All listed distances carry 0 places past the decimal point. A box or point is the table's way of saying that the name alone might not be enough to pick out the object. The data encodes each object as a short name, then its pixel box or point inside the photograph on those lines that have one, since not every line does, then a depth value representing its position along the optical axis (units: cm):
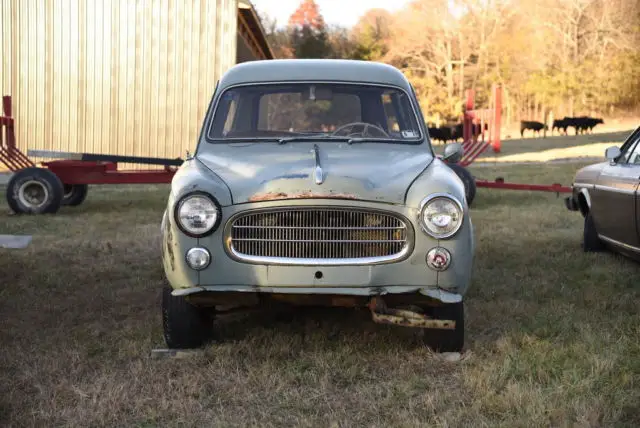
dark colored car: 631
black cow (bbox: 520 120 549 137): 4612
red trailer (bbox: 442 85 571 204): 1243
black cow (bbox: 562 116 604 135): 4566
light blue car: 422
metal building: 1712
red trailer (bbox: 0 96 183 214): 1102
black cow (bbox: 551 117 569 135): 4594
